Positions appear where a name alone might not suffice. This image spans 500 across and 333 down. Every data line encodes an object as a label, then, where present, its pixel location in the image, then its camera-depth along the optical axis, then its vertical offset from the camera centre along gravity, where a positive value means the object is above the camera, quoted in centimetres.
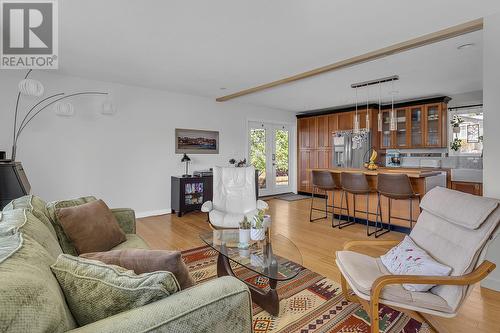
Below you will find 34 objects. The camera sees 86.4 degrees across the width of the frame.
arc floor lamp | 370 +82
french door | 673 +25
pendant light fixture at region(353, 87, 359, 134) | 438 +64
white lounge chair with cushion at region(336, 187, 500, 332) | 146 -62
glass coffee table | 183 -71
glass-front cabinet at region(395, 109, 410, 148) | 588 +77
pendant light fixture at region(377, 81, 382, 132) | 460 +137
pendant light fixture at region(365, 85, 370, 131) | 479 +137
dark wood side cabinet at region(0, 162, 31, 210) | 273 -19
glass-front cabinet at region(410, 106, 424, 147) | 566 +80
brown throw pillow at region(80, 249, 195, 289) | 108 -39
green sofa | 64 -44
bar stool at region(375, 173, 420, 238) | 346 -33
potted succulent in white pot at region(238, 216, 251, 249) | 223 -60
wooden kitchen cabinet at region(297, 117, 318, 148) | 711 +89
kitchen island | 366 -50
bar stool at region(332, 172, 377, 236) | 393 -33
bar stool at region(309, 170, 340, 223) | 441 -30
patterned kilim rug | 181 -110
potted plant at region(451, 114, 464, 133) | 538 +84
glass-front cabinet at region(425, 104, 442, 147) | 544 +79
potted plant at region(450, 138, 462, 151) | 536 +39
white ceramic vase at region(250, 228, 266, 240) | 223 -58
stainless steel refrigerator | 603 +36
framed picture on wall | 530 +48
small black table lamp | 518 +11
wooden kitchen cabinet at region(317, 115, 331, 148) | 680 +80
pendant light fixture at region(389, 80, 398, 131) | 417 +63
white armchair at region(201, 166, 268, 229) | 342 -39
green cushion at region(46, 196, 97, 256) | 186 -49
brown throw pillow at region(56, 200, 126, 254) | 184 -46
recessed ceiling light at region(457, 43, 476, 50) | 293 +131
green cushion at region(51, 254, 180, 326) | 87 -41
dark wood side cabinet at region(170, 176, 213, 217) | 491 -54
